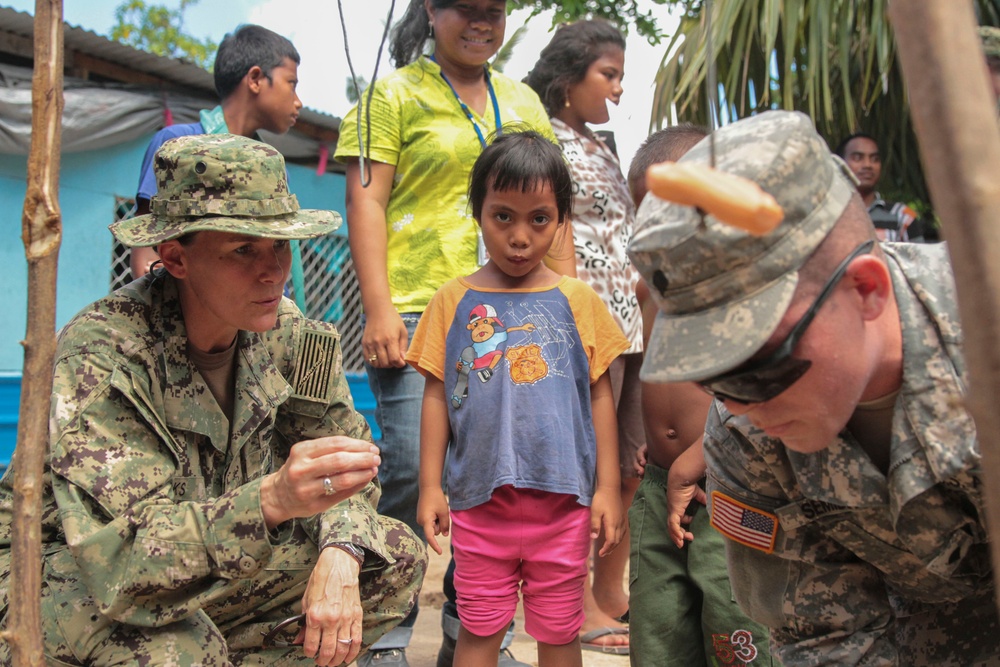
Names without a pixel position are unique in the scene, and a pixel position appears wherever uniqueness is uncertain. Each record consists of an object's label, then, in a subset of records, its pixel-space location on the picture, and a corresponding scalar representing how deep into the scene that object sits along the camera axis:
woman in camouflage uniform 2.10
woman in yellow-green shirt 3.09
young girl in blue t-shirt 2.74
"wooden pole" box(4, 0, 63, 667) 1.66
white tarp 6.78
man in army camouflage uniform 1.49
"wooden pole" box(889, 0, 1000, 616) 1.03
